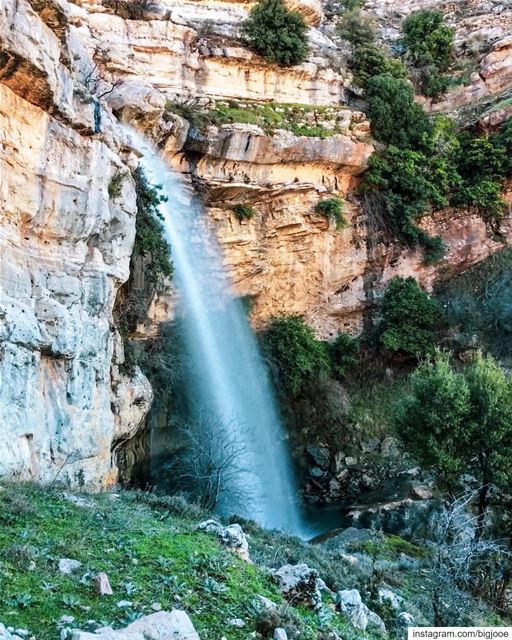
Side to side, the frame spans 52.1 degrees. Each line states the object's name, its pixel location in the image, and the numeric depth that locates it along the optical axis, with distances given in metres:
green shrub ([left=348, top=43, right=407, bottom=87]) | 26.39
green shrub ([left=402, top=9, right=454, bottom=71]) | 30.48
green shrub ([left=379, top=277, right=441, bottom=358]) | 23.31
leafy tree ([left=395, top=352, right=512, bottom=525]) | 12.63
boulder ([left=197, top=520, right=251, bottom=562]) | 7.22
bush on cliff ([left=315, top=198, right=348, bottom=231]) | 22.64
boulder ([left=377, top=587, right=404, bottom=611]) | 8.18
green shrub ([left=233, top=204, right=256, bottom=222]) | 21.28
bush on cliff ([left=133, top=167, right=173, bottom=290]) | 16.31
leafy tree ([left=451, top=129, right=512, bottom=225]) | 24.62
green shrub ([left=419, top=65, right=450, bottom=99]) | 29.44
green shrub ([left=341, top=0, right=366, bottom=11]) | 35.72
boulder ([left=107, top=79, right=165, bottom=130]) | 17.97
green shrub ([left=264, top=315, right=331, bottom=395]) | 21.48
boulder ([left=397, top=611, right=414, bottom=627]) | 7.58
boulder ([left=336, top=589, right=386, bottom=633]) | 6.60
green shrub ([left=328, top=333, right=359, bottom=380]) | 23.47
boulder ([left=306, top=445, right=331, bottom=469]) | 21.25
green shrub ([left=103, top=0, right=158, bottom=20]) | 22.20
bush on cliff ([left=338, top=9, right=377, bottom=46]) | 27.64
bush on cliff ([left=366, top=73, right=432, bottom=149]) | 24.75
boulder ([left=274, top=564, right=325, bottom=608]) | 6.27
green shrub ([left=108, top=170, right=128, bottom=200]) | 13.40
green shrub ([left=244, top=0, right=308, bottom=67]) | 23.50
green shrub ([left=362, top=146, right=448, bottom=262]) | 24.28
